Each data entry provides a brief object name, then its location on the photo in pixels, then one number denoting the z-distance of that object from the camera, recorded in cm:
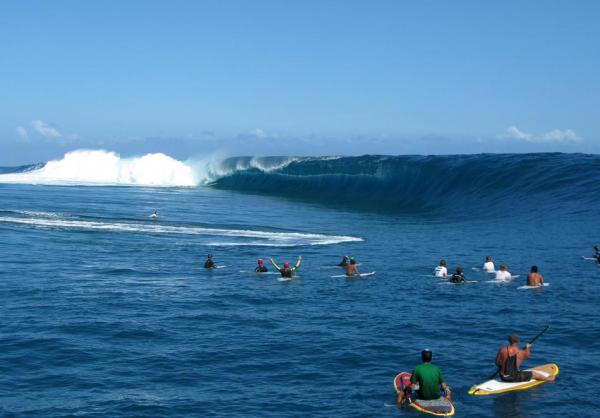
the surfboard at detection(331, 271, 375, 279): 3187
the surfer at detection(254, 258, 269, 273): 3297
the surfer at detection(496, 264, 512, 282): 3062
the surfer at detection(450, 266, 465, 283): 3020
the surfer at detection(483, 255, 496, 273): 3266
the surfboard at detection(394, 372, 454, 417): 1631
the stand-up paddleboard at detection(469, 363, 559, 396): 1769
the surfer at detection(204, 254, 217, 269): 3344
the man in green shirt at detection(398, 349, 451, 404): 1672
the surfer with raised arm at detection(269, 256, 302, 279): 3178
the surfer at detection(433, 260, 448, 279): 3134
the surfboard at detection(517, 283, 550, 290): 2902
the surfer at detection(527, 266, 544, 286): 2900
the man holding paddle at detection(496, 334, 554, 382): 1808
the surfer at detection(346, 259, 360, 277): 3162
